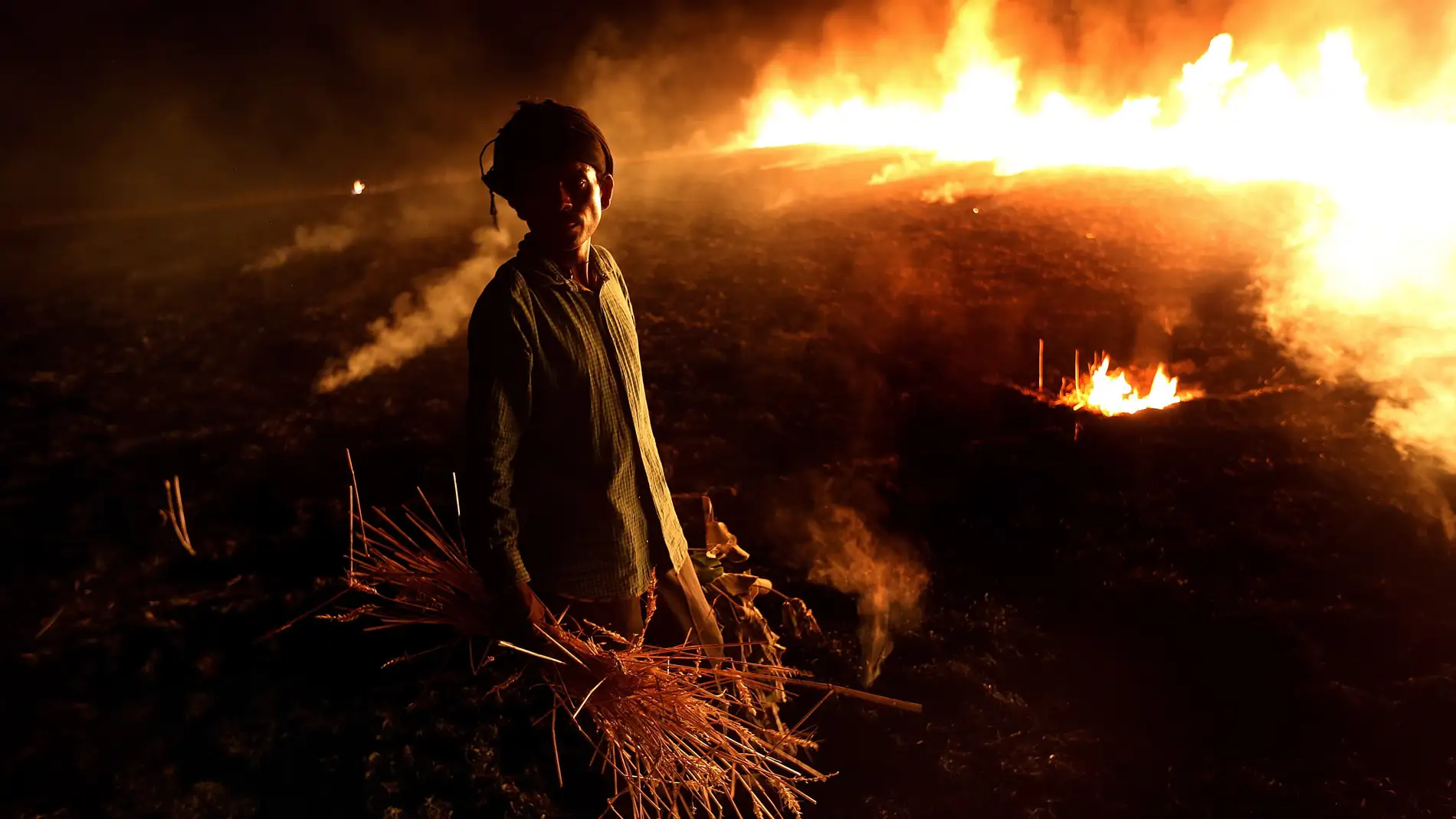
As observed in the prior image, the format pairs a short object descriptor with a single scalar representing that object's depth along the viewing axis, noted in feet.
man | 6.07
